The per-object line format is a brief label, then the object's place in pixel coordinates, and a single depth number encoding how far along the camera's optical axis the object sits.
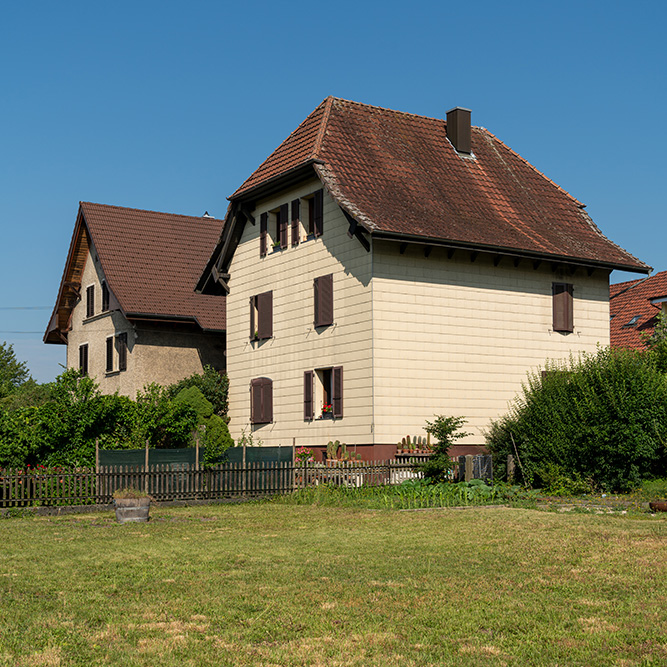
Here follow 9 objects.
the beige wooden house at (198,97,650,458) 28.91
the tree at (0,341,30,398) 92.19
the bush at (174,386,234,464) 33.31
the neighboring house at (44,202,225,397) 37.81
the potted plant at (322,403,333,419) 30.23
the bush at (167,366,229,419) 35.19
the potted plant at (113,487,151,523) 19.45
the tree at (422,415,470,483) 24.84
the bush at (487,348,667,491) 24.72
